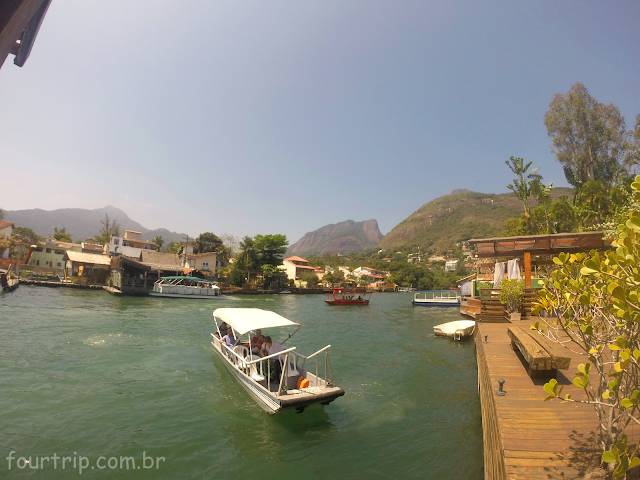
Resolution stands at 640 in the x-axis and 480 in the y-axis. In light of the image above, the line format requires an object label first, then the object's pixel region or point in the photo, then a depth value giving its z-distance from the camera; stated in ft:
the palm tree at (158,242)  289.02
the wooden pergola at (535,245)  46.65
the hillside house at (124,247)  211.41
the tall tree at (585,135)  106.42
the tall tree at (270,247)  208.25
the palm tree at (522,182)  105.40
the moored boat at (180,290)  145.79
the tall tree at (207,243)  290.48
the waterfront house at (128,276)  143.23
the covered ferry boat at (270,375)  27.81
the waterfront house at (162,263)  167.12
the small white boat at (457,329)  65.92
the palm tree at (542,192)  97.99
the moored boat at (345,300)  144.66
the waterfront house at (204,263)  207.31
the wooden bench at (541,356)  19.95
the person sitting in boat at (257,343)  36.04
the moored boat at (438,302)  140.56
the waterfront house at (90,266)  165.27
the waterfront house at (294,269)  256.11
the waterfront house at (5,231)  178.44
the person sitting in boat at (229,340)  42.24
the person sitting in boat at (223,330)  47.03
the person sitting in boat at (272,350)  32.83
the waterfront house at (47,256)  208.64
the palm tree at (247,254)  207.82
